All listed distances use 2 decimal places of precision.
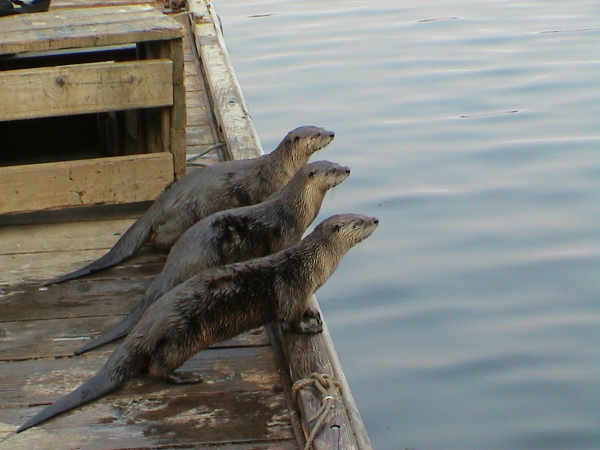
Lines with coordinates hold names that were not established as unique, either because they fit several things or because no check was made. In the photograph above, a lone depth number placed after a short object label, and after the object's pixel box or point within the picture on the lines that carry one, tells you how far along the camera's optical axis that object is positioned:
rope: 4.26
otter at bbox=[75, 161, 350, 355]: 5.42
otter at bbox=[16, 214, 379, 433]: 4.77
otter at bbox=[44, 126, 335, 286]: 6.33
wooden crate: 6.73
